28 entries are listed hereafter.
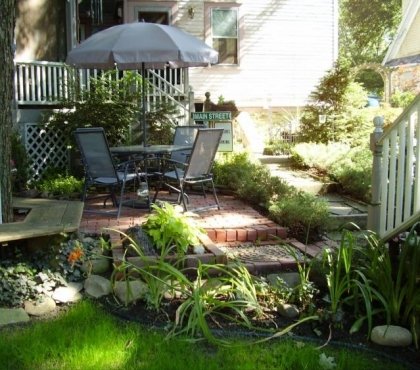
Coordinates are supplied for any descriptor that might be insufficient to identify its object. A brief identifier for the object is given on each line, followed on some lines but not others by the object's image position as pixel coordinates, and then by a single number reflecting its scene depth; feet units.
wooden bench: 13.28
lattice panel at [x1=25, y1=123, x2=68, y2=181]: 31.07
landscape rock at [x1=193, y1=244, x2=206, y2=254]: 14.70
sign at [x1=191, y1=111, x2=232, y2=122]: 29.14
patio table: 21.68
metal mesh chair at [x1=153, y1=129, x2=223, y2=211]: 19.91
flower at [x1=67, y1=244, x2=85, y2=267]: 13.67
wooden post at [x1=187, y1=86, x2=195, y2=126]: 36.36
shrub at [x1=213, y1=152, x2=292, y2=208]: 22.18
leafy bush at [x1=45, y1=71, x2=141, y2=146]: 30.19
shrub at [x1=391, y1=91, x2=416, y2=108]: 66.67
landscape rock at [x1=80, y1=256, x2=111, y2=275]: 14.11
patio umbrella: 21.09
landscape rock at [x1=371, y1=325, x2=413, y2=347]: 10.97
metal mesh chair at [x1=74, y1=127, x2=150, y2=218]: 19.77
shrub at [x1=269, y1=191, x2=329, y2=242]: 17.94
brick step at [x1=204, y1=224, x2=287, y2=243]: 17.48
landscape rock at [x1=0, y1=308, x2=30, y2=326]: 11.82
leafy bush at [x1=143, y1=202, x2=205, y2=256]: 14.06
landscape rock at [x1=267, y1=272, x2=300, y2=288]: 13.50
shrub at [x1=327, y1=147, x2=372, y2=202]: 25.34
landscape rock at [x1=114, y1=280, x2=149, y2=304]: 12.50
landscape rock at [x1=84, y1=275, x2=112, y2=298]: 13.07
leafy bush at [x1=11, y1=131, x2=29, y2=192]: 27.53
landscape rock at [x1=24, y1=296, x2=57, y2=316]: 12.34
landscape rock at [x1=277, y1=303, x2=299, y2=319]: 12.05
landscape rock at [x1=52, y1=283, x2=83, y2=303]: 12.89
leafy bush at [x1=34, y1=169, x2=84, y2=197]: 25.74
